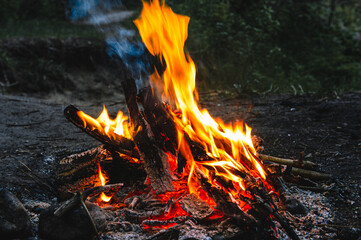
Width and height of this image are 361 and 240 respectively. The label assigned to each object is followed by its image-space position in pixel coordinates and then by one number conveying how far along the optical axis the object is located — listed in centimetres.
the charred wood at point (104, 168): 297
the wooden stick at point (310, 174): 306
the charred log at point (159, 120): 293
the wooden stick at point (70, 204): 215
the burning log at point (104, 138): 292
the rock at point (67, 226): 214
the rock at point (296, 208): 255
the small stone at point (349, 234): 223
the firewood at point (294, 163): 313
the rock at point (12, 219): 210
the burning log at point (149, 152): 273
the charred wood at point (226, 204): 217
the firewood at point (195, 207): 242
